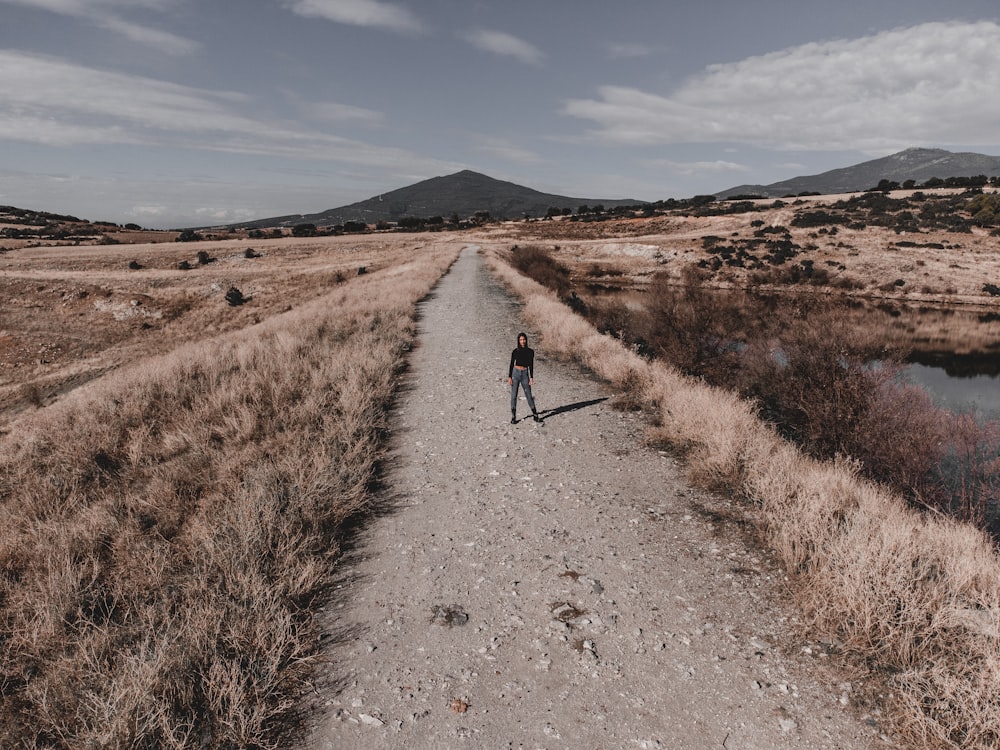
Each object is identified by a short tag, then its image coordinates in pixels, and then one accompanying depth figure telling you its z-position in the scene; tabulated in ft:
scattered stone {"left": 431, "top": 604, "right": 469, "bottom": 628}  14.21
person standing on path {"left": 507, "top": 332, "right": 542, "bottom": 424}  29.55
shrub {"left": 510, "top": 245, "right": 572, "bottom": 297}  113.99
